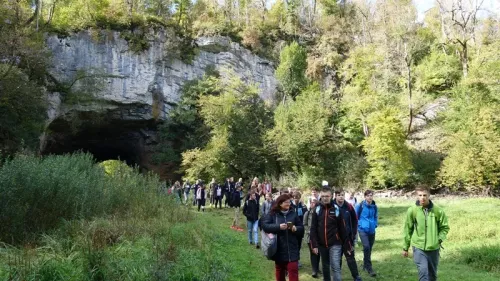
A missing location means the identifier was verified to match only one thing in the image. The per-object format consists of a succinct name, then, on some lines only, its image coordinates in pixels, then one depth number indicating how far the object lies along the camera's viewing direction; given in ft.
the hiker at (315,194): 30.76
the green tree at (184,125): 101.19
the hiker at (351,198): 39.97
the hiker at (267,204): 33.01
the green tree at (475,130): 69.46
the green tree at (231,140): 92.27
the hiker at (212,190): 64.14
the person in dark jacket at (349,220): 19.89
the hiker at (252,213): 33.47
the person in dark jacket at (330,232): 18.54
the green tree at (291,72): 115.14
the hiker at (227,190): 61.12
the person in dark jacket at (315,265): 23.65
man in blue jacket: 24.25
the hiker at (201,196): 59.52
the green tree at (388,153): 80.28
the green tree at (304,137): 90.22
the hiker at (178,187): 69.31
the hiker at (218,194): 63.11
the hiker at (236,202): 43.38
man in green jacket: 17.04
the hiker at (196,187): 61.18
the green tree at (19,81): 51.88
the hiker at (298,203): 30.81
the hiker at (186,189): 67.16
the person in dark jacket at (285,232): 16.34
